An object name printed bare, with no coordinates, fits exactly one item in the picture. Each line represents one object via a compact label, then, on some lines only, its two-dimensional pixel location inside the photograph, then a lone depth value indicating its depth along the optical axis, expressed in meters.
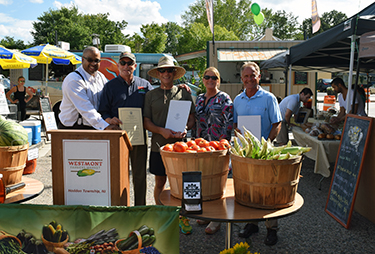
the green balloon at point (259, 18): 13.61
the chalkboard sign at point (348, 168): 3.67
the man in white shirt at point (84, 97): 3.04
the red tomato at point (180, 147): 2.08
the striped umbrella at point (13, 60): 8.24
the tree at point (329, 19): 62.34
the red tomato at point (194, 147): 2.07
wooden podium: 2.06
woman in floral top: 3.29
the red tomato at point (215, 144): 2.20
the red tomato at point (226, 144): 2.24
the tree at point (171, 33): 56.25
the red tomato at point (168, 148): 2.16
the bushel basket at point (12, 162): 2.29
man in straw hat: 3.17
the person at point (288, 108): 6.68
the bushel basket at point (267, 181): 1.89
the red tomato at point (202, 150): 2.02
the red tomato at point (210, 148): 2.06
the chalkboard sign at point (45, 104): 8.80
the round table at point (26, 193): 2.22
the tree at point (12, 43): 44.40
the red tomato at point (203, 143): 2.23
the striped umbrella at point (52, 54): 9.44
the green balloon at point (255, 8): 13.51
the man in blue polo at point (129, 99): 3.20
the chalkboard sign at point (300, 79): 14.44
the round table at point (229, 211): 1.88
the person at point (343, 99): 6.13
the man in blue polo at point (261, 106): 3.14
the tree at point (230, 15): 47.62
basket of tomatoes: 2.00
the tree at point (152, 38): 24.48
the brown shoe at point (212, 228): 3.48
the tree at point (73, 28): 43.32
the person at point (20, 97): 10.32
